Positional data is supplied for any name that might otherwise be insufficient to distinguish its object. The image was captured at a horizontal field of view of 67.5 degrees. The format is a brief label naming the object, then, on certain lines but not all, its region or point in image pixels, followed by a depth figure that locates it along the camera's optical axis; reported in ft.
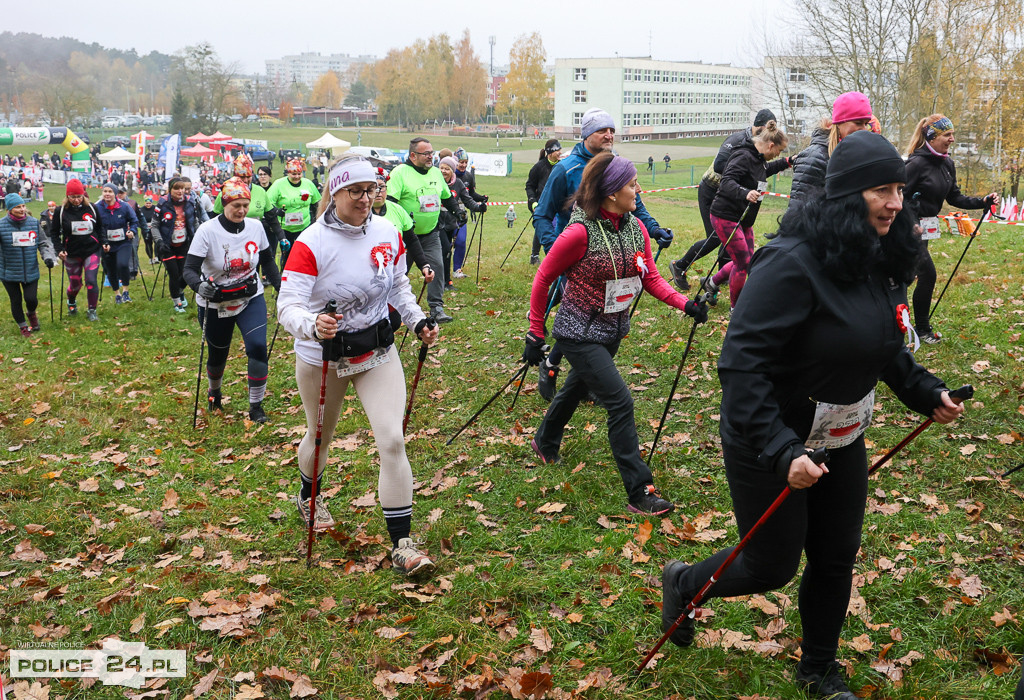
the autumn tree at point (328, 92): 520.83
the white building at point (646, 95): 279.08
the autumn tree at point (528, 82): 311.68
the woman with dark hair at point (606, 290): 16.81
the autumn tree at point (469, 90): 356.18
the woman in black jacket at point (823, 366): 9.09
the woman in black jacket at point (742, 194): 25.45
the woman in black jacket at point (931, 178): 23.45
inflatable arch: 144.15
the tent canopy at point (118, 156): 168.45
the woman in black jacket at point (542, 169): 43.09
